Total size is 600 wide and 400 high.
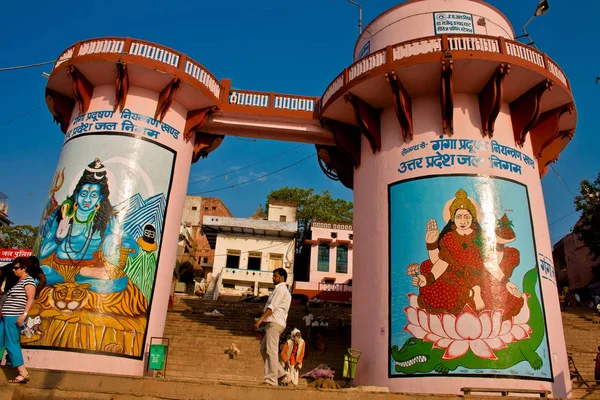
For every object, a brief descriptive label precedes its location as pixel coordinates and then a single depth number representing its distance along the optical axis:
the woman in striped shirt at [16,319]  6.90
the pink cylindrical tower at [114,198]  12.88
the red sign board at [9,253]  21.82
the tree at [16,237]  35.62
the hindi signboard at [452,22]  15.94
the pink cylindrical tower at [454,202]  12.18
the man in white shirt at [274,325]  7.86
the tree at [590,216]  27.94
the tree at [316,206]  48.69
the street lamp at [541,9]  16.55
